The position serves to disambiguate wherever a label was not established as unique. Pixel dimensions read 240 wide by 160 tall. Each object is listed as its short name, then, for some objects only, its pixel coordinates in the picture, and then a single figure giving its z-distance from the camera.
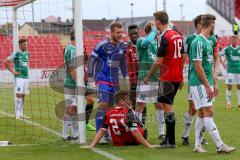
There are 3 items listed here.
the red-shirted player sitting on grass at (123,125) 17.61
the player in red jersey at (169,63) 16.95
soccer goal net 20.95
